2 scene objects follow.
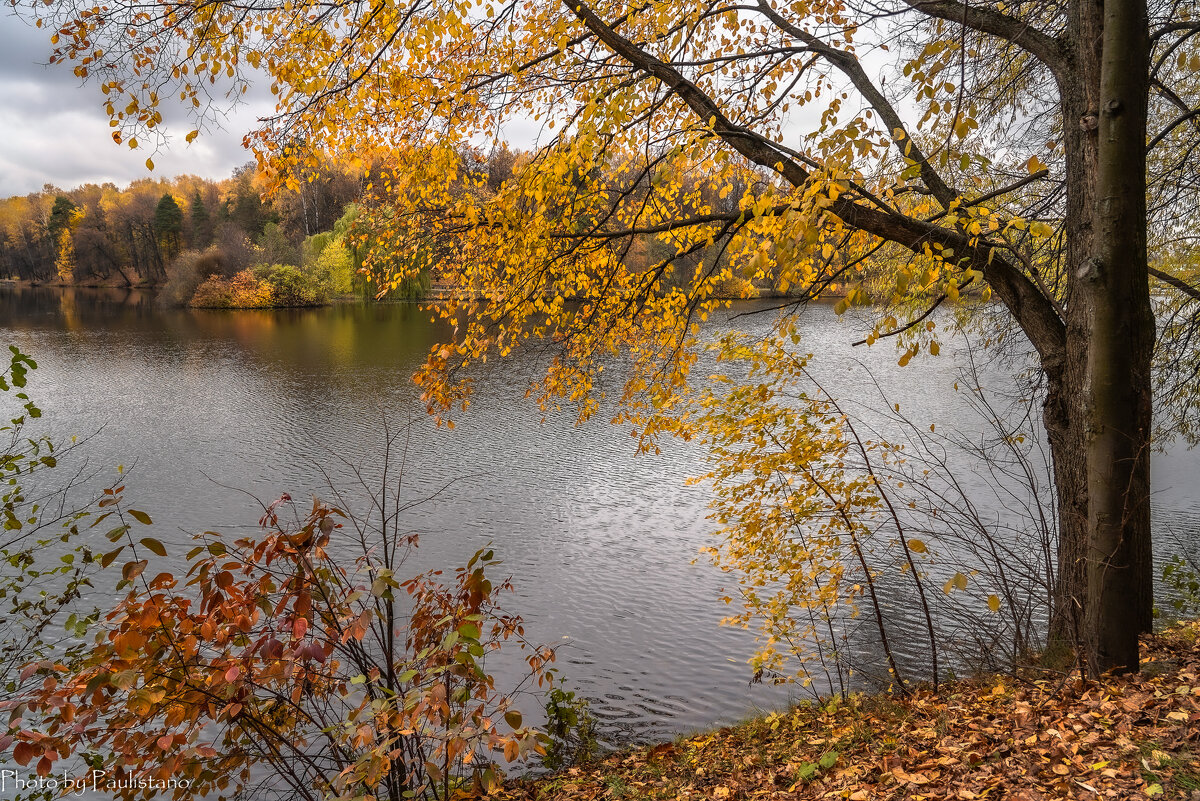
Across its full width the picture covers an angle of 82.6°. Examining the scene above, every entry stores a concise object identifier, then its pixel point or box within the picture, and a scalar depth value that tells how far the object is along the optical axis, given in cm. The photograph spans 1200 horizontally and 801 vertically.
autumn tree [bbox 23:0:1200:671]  371
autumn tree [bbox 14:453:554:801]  251
